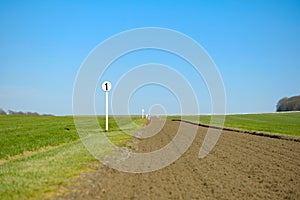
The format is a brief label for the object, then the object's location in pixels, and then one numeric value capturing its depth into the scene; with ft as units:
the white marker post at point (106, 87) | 94.41
